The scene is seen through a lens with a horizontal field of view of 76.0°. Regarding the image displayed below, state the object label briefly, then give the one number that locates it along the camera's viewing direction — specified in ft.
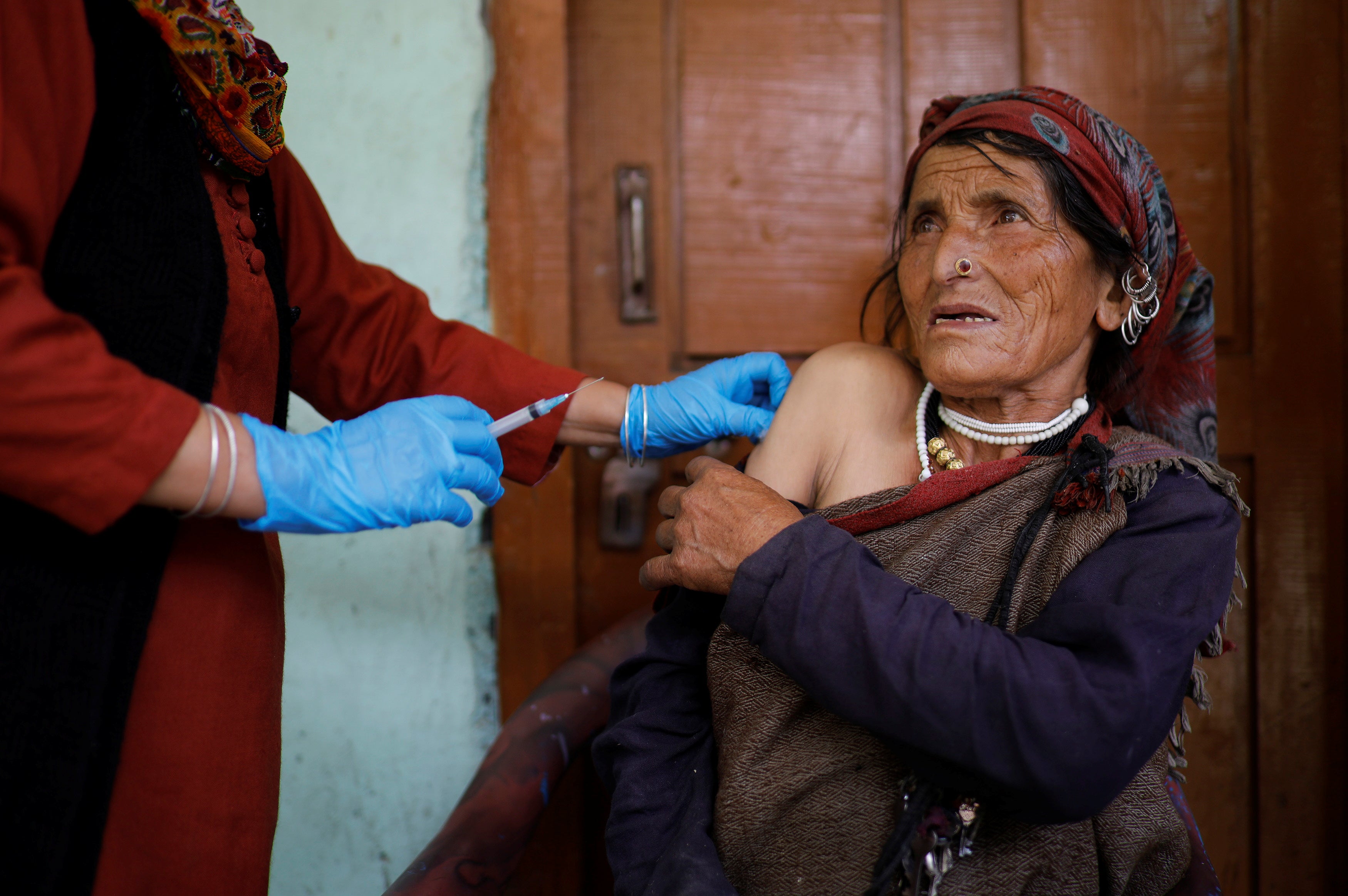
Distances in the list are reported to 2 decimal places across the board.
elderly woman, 2.99
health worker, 2.52
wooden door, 5.82
